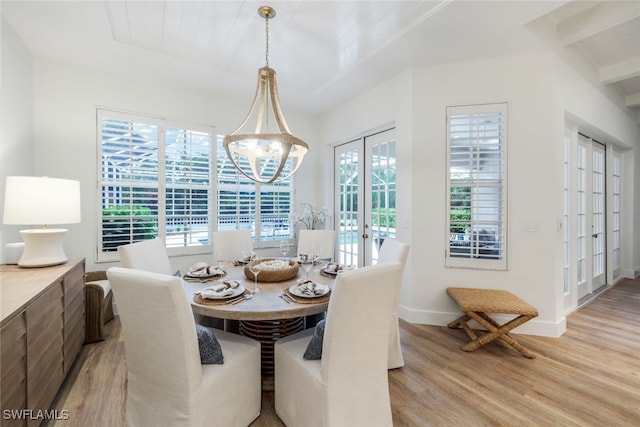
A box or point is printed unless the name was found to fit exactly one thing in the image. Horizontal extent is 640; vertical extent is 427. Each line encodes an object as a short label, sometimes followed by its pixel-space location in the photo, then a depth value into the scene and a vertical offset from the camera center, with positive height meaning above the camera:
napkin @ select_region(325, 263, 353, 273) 2.27 -0.47
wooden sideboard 1.24 -0.69
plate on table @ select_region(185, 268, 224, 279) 2.12 -0.48
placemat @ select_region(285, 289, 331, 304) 1.65 -0.53
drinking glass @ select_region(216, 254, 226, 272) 2.28 -0.45
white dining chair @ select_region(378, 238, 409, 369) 2.08 -0.89
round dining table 1.53 -0.54
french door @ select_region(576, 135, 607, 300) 3.59 -0.05
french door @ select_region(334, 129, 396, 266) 3.54 +0.24
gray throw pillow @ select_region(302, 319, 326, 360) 1.51 -0.76
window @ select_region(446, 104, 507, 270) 2.82 +0.28
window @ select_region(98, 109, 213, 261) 3.17 +0.37
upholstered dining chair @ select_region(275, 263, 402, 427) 1.29 -0.80
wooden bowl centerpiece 2.05 -0.45
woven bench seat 2.32 -0.85
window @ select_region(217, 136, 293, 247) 3.89 +0.12
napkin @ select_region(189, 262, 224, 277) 2.14 -0.47
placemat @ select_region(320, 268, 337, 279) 2.19 -0.51
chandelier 1.88 +0.54
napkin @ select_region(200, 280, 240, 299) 1.64 -0.49
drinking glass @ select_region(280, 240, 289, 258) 2.39 -0.30
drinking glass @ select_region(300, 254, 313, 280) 2.21 -0.43
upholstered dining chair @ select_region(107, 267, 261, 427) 1.24 -0.76
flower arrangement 4.53 -0.08
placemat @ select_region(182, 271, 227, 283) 2.07 -0.52
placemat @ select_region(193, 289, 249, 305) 1.61 -0.53
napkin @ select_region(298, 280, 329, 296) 1.72 -0.49
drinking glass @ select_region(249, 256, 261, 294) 1.85 -0.44
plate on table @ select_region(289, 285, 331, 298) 1.70 -0.51
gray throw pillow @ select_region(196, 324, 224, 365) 1.47 -0.75
